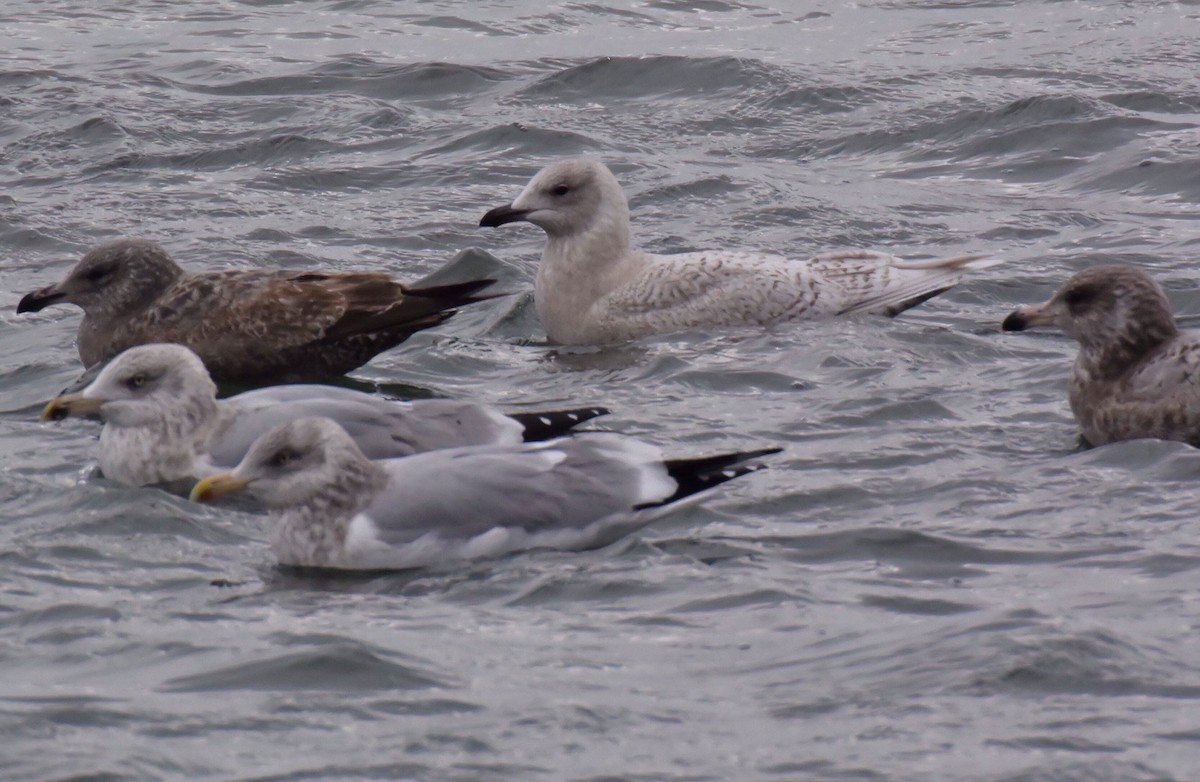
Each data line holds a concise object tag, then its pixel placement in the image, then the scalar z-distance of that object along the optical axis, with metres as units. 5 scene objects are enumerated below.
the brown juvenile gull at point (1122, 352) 17.50
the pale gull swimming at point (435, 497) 14.99
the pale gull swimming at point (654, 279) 22.06
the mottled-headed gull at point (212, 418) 16.92
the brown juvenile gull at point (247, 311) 20.91
